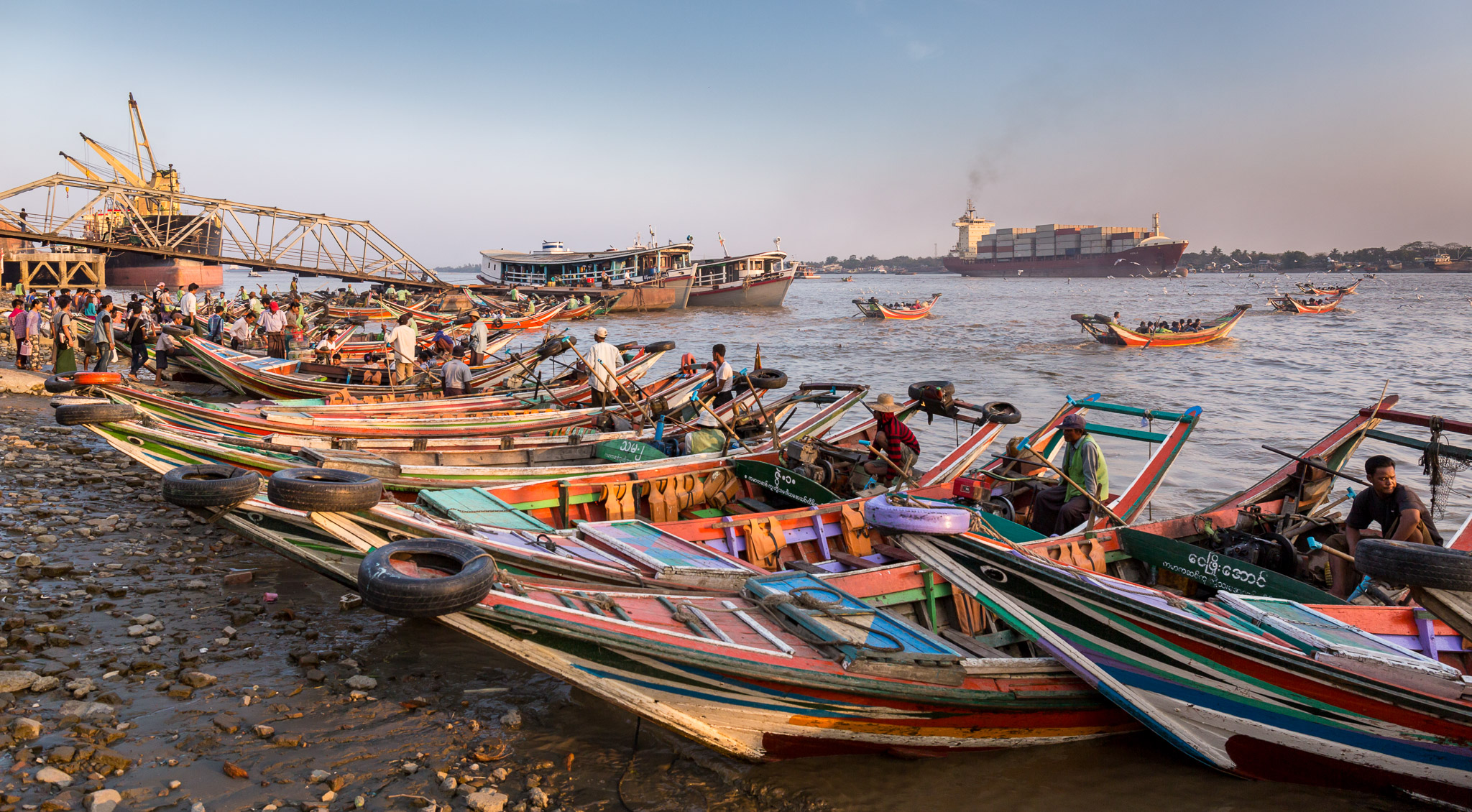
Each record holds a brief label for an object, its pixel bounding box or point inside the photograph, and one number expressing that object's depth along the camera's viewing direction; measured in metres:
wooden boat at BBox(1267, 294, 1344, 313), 47.59
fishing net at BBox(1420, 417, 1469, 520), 6.82
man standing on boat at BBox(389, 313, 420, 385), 14.65
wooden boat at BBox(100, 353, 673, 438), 8.99
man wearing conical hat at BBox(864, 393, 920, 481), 8.16
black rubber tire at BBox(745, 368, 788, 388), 10.16
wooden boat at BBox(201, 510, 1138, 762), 4.16
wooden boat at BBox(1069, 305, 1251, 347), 31.27
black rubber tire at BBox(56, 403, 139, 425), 6.62
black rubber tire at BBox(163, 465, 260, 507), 5.22
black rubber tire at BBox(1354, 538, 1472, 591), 4.04
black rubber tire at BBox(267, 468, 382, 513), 4.89
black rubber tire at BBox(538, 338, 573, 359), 13.12
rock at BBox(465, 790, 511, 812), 4.00
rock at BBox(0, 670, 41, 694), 4.68
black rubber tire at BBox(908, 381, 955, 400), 8.72
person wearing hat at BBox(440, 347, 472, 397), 12.75
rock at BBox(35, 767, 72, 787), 3.92
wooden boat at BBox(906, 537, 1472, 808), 4.19
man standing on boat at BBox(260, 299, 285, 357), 19.55
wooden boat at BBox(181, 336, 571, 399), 13.28
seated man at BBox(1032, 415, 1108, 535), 7.05
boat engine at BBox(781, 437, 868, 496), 8.34
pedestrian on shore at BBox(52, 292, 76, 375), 14.95
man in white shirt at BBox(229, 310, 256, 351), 19.73
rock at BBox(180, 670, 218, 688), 4.93
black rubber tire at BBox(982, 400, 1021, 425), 8.38
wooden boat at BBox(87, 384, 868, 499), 7.02
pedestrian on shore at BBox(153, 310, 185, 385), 16.84
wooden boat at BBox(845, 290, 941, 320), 47.25
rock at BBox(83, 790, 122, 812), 3.75
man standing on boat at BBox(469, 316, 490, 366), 16.99
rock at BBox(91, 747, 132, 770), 4.10
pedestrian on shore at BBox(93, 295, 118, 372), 16.39
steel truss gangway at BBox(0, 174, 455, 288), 28.58
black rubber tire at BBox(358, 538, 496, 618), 3.84
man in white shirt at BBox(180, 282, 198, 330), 20.82
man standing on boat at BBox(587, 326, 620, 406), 11.80
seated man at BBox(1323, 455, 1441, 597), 5.48
